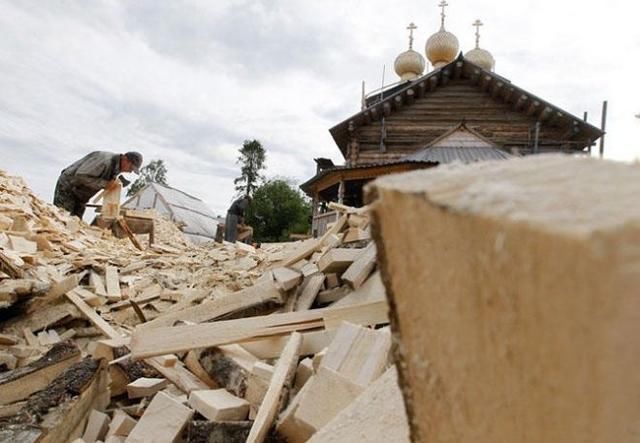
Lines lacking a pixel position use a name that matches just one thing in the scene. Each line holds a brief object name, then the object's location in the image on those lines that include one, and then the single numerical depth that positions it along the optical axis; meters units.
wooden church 16.92
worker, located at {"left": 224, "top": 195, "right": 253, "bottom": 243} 13.35
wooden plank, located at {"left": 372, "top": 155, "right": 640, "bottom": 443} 0.40
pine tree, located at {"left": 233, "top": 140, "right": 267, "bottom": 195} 48.81
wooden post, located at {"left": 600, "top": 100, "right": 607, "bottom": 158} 16.62
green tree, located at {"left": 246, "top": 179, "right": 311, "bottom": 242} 35.97
